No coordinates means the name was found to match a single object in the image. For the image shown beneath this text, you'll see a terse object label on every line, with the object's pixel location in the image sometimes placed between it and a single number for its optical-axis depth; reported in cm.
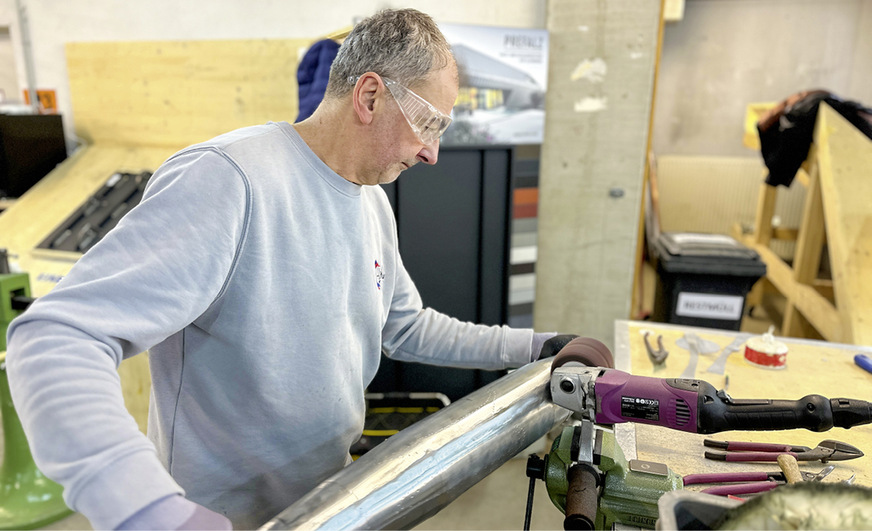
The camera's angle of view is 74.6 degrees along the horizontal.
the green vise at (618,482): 83
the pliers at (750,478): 90
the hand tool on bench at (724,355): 136
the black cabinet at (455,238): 228
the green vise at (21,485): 214
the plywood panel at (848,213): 204
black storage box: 251
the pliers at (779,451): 98
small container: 136
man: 69
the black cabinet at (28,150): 292
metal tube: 69
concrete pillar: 244
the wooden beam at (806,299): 240
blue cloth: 194
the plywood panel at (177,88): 280
